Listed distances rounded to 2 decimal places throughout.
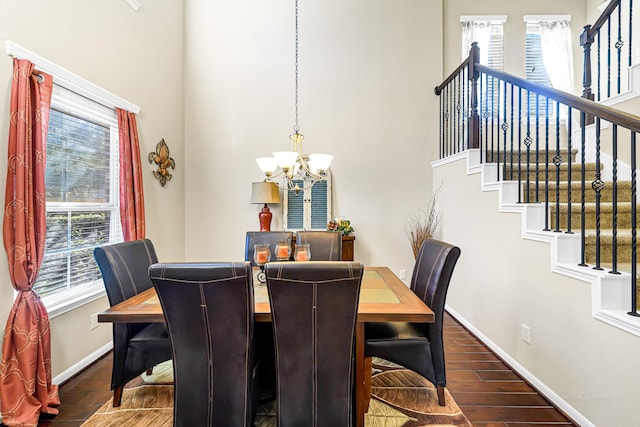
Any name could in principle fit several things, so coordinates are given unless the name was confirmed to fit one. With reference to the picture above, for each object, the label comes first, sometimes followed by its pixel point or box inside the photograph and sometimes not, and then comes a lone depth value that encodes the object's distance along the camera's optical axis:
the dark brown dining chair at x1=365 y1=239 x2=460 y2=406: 1.93
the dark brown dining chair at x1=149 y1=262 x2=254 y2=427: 1.43
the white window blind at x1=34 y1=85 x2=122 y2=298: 2.38
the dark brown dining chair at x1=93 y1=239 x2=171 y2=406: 1.94
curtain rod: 2.03
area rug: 1.93
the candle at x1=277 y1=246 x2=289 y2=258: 2.20
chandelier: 2.25
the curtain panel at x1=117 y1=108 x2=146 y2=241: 3.02
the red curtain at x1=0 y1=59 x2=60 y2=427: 1.90
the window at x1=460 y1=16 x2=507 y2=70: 4.42
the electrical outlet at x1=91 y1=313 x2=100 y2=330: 2.73
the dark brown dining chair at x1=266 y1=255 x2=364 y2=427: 1.42
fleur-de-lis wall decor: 3.70
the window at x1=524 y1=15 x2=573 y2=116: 4.37
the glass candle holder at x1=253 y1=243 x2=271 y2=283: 2.13
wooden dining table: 1.61
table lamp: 3.95
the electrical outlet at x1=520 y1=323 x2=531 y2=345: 2.33
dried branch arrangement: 4.08
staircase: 2.07
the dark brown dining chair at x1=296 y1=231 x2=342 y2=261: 2.89
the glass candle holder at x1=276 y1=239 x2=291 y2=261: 2.20
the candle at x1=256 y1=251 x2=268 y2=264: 2.13
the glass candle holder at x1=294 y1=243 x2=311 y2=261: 2.19
